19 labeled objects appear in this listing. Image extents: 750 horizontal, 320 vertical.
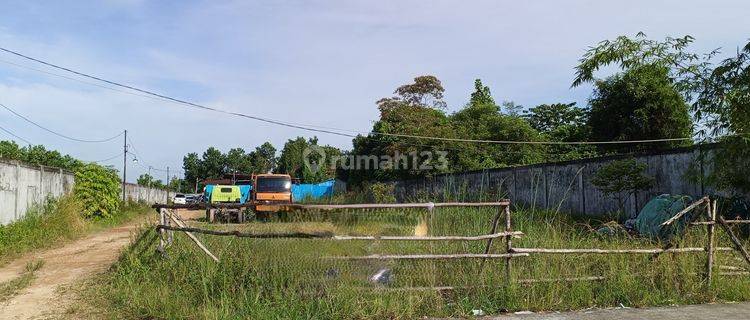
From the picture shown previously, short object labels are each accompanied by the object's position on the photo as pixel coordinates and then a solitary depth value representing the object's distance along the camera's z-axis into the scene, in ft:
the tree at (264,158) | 250.37
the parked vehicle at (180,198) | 129.49
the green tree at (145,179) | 193.47
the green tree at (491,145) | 103.96
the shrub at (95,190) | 62.75
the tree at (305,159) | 169.54
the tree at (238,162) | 251.39
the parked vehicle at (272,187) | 71.46
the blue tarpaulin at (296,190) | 74.28
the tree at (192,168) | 262.26
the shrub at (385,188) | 80.38
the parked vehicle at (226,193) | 84.58
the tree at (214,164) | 258.78
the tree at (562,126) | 112.68
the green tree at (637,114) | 90.22
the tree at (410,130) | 104.78
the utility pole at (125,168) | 100.18
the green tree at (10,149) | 107.57
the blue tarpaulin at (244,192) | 85.97
